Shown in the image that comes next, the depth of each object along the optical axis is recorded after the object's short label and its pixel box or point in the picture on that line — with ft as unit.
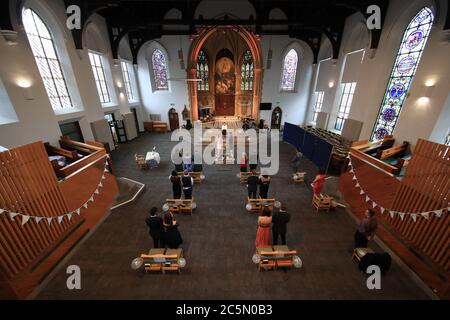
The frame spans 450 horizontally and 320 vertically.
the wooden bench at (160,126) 49.48
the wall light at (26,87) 19.20
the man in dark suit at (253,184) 18.26
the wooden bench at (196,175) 23.09
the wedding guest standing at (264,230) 12.53
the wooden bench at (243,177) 22.91
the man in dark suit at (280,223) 12.92
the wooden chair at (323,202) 17.60
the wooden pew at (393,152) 19.59
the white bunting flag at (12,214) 10.54
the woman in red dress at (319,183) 18.02
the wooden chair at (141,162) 26.89
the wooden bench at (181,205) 17.52
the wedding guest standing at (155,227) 12.50
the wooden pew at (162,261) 11.57
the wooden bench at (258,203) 17.72
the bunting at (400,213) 11.29
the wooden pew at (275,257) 11.80
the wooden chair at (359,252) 12.19
